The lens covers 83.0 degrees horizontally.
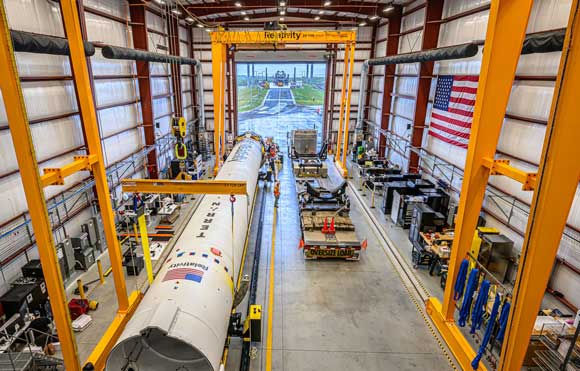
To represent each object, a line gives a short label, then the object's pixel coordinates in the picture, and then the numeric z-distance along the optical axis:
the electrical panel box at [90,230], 10.16
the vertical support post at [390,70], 19.58
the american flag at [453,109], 12.47
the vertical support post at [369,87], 22.84
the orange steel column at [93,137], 5.33
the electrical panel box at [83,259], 9.52
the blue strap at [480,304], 5.71
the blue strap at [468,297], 5.93
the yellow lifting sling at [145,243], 6.29
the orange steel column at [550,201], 3.73
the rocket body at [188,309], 4.52
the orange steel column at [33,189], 3.81
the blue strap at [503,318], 5.42
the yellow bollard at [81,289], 7.98
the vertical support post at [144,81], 14.54
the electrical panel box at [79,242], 9.49
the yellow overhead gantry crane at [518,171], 3.82
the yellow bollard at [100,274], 8.99
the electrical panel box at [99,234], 10.46
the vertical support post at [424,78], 14.92
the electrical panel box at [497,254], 8.98
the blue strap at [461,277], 6.21
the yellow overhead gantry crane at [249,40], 14.26
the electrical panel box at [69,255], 8.99
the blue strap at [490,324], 5.34
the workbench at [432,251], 9.27
